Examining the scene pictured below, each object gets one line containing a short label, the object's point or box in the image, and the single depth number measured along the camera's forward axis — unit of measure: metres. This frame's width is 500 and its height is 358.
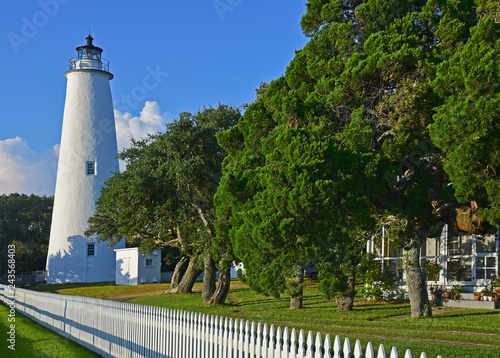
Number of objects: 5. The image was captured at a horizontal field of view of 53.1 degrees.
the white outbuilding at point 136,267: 35.72
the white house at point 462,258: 16.94
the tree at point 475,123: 9.80
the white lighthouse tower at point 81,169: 35.47
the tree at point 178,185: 18.83
